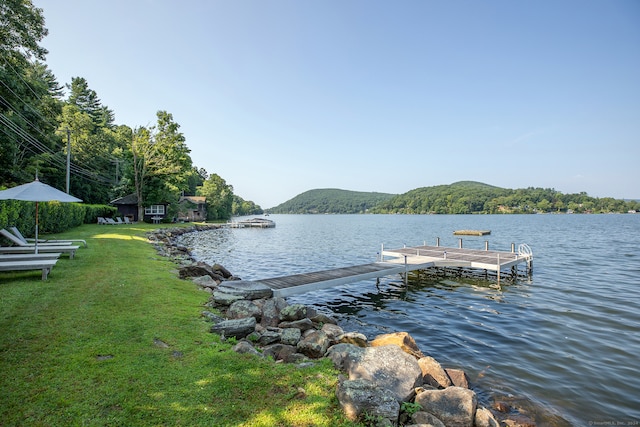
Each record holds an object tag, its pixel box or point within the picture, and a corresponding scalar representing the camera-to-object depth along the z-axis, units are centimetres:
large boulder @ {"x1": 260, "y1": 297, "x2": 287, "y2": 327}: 812
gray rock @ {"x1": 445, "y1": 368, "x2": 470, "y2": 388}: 601
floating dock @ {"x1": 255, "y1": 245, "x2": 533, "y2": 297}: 1213
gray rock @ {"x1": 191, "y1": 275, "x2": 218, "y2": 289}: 1109
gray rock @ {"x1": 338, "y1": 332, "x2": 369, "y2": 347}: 664
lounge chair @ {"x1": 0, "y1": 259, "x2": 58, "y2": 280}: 830
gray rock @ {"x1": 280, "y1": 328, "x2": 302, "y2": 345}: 649
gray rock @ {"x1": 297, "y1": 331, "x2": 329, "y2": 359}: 598
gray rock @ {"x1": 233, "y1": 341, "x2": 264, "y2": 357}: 543
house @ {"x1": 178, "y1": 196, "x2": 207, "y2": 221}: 6232
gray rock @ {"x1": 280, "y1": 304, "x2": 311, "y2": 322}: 816
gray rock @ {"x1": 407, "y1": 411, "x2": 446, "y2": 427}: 415
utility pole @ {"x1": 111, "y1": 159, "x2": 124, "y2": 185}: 5378
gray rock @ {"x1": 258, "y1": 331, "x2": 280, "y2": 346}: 635
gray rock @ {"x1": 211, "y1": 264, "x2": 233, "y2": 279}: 1433
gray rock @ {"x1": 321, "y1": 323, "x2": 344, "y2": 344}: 709
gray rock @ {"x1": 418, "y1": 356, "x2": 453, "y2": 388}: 575
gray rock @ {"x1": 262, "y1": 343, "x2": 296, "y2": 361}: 568
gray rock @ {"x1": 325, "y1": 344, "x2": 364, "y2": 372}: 526
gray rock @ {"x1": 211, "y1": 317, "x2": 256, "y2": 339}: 631
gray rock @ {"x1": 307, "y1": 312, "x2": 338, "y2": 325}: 855
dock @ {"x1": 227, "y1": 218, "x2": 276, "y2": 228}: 6591
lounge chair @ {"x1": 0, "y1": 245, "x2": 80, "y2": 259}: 1128
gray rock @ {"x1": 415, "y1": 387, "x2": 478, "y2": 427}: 440
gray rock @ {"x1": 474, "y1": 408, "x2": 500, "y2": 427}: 450
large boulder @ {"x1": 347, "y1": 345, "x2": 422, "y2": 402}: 477
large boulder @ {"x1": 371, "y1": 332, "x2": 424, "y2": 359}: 668
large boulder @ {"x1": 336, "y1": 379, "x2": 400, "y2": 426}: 392
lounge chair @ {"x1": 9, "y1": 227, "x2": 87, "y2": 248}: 1272
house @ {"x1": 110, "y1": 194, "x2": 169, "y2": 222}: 4553
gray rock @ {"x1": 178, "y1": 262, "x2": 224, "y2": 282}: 1199
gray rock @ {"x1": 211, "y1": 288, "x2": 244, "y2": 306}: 872
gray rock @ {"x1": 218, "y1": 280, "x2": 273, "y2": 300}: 946
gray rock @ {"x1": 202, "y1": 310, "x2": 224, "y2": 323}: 711
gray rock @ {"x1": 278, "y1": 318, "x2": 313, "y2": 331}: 759
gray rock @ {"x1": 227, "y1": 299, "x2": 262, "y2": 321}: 798
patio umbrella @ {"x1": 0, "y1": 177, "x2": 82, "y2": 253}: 984
